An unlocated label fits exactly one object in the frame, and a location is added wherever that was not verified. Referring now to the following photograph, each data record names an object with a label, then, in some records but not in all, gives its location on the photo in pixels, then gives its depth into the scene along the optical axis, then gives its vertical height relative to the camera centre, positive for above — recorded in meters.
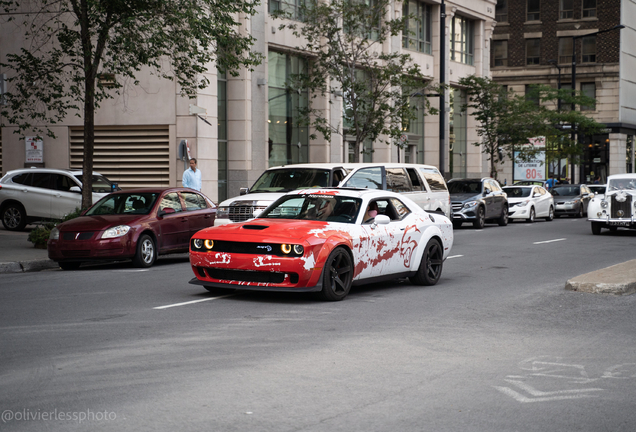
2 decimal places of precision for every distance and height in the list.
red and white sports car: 9.52 -0.89
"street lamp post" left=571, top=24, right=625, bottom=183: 47.28 +4.89
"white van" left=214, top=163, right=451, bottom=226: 16.89 -0.21
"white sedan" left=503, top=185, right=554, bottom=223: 32.34 -1.16
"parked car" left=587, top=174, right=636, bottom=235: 23.05 -0.90
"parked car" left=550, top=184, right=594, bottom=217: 37.56 -1.16
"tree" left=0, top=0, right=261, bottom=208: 17.48 +2.99
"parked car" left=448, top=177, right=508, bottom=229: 27.36 -0.95
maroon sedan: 14.02 -0.98
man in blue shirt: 21.72 -0.14
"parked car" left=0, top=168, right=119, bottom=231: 22.64 -0.61
